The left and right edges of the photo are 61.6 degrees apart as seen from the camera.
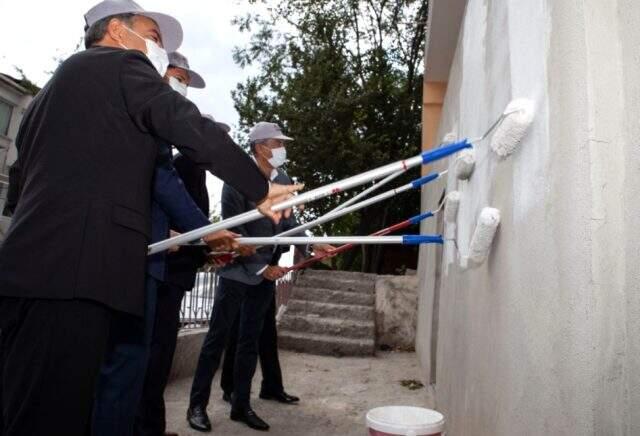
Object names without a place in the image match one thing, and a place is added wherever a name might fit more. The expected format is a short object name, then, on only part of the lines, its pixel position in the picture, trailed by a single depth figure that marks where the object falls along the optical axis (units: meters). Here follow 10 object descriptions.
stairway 6.52
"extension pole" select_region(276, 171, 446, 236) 2.60
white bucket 1.88
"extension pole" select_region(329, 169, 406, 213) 2.43
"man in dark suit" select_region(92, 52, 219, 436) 2.13
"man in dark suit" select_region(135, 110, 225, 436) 2.87
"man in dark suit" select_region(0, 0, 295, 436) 1.52
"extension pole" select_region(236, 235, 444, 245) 2.28
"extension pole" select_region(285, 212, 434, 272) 3.36
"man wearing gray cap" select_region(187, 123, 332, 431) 3.46
